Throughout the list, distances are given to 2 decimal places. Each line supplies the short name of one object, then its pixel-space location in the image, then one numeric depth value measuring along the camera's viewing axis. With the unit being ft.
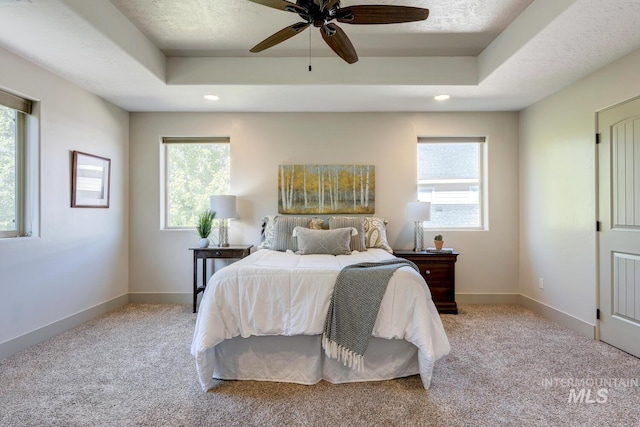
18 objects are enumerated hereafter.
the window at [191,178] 13.69
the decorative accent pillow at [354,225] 11.16
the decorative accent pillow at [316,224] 11.76
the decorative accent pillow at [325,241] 10.37
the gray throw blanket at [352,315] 6.53
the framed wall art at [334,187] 13.19
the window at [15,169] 8.59
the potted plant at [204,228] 12.33
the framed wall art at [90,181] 10.59
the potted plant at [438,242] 12.29
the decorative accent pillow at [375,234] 11.75
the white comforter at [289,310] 6.57
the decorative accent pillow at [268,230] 11.76
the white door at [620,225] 8.29
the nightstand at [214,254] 11.96
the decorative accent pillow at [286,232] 11.22
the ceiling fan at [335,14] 5.68
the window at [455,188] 13.61
